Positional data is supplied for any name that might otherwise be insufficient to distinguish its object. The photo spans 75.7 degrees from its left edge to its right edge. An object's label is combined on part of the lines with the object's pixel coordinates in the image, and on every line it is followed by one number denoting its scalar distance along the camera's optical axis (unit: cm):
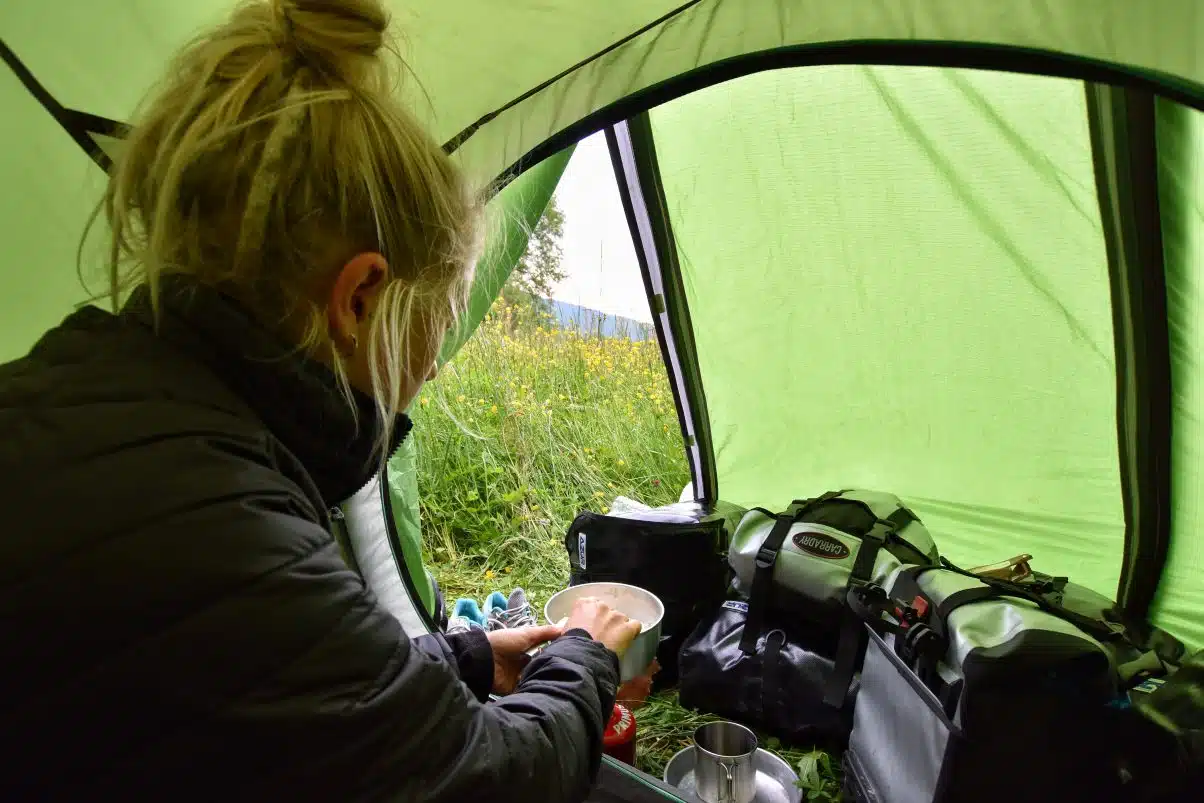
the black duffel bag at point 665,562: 172
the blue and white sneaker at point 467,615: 176
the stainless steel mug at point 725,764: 124
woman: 46
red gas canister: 129
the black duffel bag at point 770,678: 146
